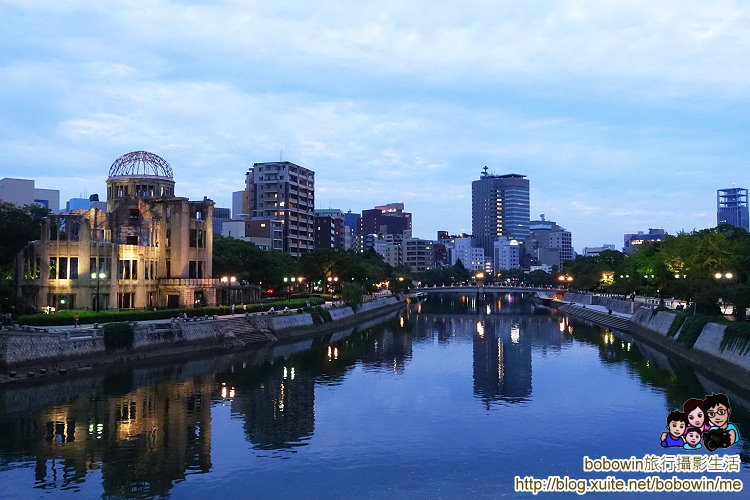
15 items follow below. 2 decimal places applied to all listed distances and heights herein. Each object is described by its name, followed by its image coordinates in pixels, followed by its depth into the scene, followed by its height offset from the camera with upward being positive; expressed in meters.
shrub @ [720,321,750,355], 50.00 -5.35
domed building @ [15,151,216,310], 74.38 +2.50
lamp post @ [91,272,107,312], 73.56 -0.81
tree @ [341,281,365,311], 115.50 -4.09
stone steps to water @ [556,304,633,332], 100.99 -8.37
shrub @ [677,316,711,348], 63.50 -5.81
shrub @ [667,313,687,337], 70.88 -5.79
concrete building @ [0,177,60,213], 133.12 +16.66
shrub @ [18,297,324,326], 60.78 -4.51
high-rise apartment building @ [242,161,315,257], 181.25 +20.11
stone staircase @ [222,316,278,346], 75.44 -7.13
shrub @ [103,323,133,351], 59.03 -5.82
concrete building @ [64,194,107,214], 147.05 +15.47
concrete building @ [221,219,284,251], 166.25 +10.62
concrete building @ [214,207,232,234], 164.75 +11.98
